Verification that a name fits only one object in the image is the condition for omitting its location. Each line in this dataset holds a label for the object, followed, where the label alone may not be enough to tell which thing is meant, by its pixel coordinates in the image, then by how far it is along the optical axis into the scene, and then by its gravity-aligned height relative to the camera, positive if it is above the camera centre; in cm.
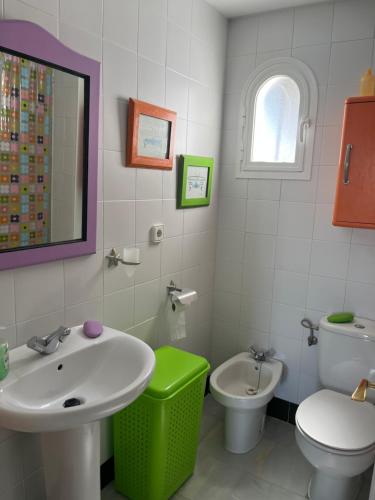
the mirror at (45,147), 125 +11
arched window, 217 +40
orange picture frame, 170 +22
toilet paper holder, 207 -58
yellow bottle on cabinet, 186 +53
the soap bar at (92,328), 153 -57
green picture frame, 210 +3
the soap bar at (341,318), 207 -65
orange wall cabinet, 182 +13
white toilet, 162 -101
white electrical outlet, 195 -24
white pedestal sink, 107 -67
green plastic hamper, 165 -108
